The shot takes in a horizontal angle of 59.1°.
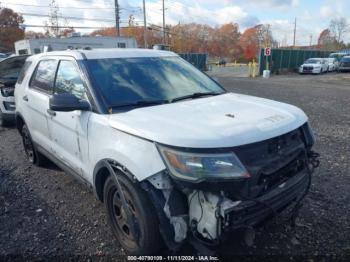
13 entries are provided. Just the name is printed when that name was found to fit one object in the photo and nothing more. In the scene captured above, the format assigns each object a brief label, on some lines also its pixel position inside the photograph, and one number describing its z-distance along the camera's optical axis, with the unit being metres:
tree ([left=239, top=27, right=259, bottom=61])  86.18
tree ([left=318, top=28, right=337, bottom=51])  73.00
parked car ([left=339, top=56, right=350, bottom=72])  30.50
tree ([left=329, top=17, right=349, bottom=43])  79.76
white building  14.71
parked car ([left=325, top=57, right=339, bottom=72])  32.43
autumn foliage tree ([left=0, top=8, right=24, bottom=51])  61.25
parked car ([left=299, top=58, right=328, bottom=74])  28.91
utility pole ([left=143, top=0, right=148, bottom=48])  36.97
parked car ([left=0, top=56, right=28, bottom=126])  7.04
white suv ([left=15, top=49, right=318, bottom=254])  2.16
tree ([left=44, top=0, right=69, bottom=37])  46.69
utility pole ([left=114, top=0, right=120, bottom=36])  33.31
